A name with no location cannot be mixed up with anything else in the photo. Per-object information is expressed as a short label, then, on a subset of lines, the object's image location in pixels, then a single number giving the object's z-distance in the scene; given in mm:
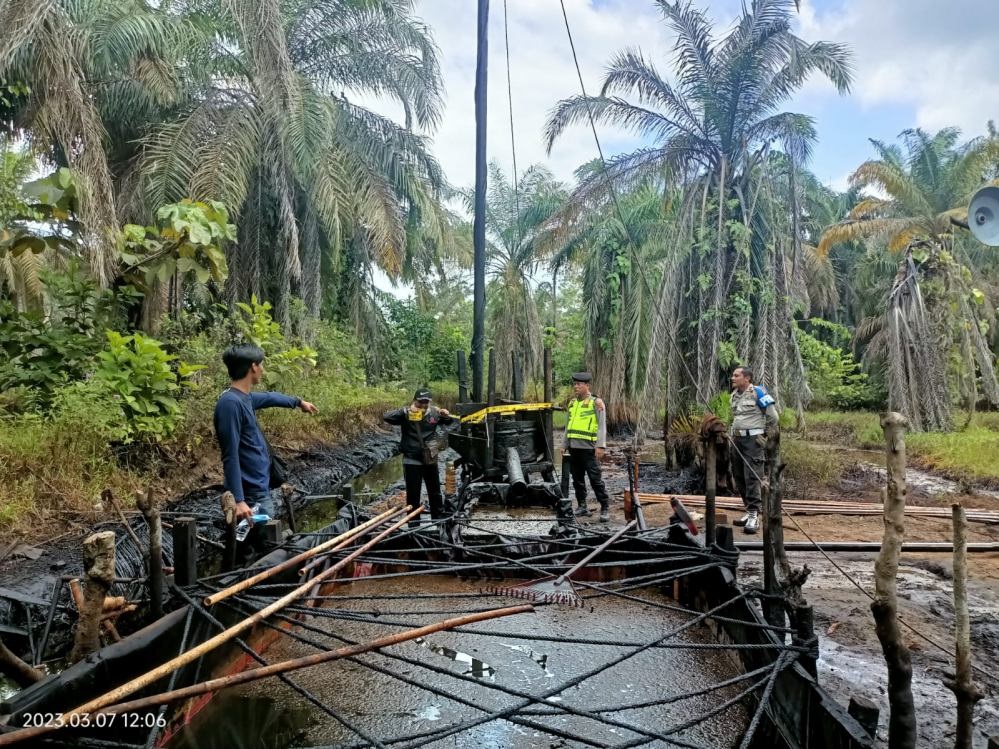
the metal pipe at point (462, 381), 9375
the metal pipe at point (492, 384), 9353
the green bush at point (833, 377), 19641
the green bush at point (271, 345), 10781
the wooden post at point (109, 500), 4268
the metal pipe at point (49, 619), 3539
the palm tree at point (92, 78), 7574
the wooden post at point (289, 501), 4722
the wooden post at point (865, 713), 2486
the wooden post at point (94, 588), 2738
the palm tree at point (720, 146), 11328
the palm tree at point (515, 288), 25188
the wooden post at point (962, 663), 2301
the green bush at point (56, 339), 7281
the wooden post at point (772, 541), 3627
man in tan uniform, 6801
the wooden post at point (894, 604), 2475
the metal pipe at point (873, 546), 5770
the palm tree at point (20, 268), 12445
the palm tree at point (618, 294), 18703
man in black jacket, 6797
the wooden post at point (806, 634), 3105
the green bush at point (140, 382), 7082
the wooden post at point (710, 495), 4891
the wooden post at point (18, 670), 2598
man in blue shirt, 3871
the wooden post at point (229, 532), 3873
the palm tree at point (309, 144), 12312
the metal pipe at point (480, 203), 9734
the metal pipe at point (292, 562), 3450
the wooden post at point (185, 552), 3498
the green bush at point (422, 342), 25266
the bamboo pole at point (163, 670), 2199
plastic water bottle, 4215
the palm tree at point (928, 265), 14648
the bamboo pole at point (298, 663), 2262
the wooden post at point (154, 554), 3279
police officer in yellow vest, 7672
